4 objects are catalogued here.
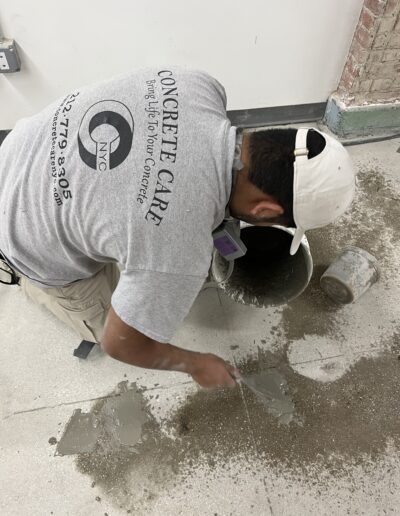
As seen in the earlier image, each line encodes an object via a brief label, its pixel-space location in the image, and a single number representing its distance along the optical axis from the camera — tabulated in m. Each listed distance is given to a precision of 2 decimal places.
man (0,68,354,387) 0.75
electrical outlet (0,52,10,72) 1.63
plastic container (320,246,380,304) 1.45
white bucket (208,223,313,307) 1.37
